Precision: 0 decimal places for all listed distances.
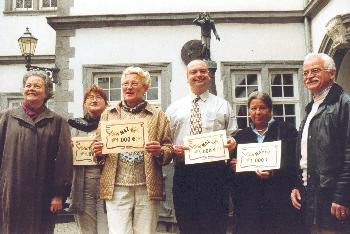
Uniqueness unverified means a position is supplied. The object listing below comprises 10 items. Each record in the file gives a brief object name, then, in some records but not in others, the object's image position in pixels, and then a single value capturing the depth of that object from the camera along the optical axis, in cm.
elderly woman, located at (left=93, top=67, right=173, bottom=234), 344
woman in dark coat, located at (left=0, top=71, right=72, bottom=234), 340
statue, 801
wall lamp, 994
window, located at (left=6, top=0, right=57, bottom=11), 1412
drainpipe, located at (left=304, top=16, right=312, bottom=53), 998
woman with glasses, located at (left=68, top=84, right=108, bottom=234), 404
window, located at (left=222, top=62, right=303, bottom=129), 1025
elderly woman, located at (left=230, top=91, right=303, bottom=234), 367
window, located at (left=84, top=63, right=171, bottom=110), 1016
